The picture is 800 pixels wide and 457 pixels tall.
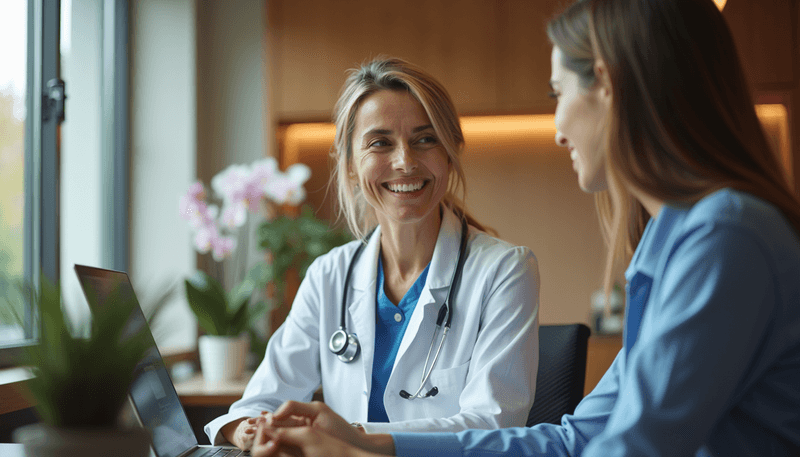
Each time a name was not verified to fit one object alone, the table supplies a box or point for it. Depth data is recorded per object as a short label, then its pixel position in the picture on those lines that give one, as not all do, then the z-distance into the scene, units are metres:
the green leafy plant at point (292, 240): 2.88
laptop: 0.92
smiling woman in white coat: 1.46
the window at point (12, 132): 2.28
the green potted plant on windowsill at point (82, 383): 0.63
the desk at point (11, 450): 1.09
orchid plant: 2.68
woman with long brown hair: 0.68
